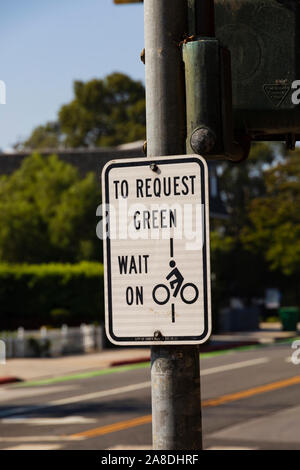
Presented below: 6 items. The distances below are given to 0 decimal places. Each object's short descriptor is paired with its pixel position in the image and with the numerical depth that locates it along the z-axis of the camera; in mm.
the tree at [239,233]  62669
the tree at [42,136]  103750
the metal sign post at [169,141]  3285
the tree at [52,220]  43688
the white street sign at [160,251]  3266
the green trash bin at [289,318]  45500
